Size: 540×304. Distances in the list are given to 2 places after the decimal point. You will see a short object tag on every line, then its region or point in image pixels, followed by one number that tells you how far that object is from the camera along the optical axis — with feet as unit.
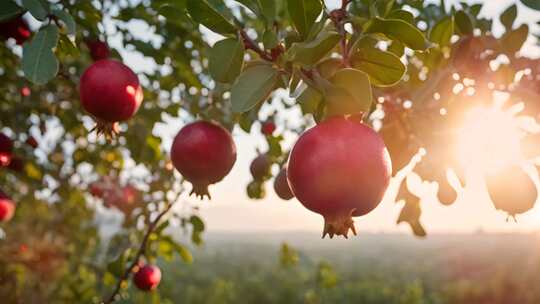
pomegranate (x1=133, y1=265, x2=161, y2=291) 6.91
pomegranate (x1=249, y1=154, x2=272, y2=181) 6.54
